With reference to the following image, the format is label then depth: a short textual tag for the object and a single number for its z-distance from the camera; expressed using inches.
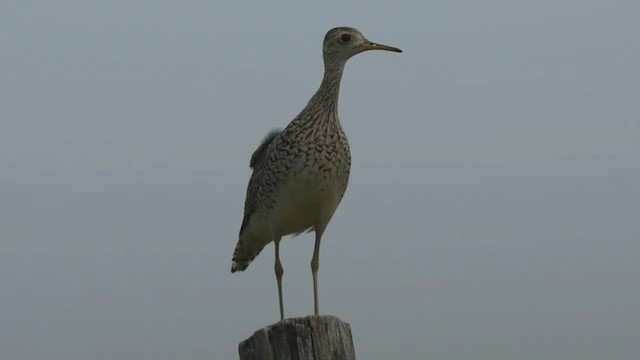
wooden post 514.0
